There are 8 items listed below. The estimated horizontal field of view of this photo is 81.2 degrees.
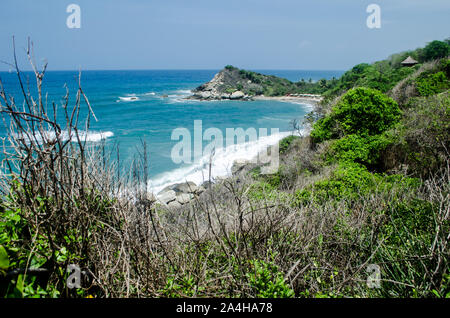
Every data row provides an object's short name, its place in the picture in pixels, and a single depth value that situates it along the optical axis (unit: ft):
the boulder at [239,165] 60.97
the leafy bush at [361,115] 41.55
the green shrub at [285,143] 64.71
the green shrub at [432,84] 45.52
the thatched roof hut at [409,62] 96.27
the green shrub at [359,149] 36.70
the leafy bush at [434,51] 90.74
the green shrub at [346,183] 24.86
